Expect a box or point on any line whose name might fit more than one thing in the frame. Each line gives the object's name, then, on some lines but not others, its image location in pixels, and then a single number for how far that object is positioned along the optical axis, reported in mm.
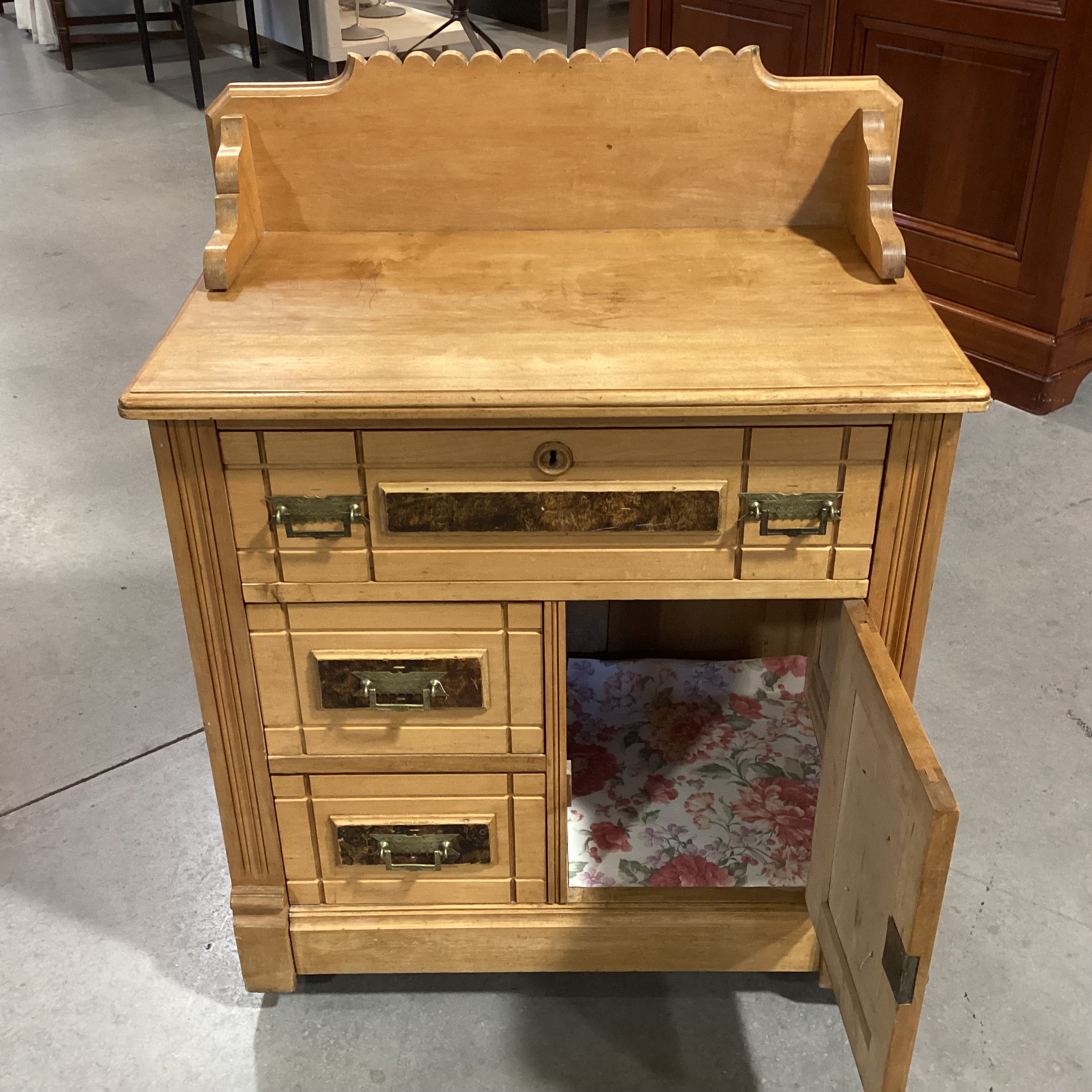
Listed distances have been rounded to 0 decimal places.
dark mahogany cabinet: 2639
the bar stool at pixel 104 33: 5996
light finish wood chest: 1168
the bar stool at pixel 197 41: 5469
